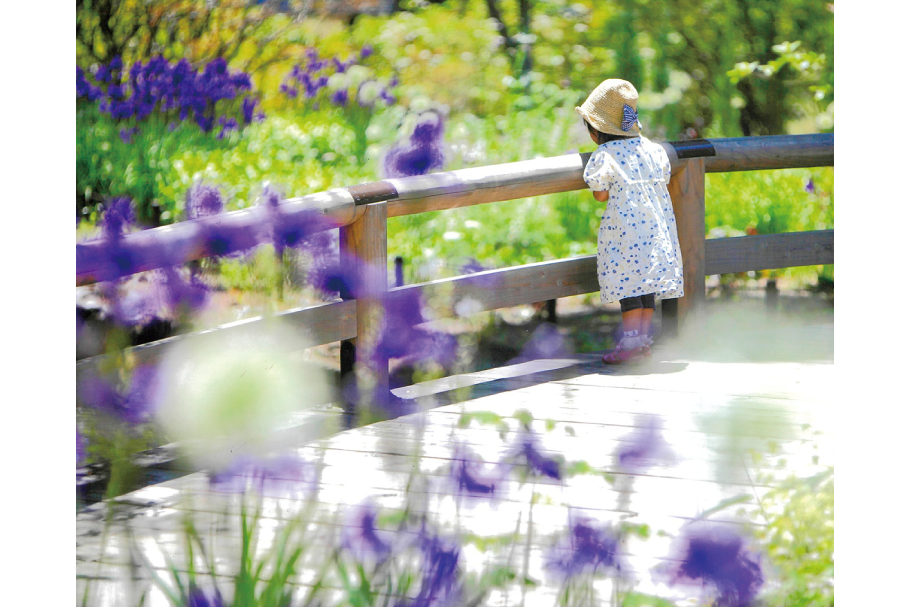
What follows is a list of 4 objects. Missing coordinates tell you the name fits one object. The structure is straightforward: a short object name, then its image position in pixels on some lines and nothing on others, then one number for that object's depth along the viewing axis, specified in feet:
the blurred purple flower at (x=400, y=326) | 25.77
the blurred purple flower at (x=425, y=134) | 26.37
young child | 29.32
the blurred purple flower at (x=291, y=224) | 17.40
